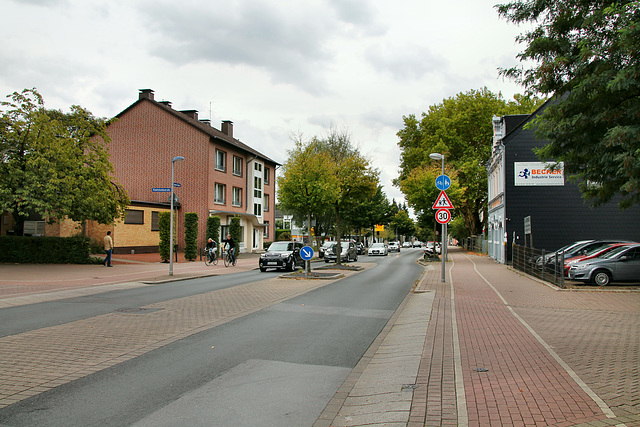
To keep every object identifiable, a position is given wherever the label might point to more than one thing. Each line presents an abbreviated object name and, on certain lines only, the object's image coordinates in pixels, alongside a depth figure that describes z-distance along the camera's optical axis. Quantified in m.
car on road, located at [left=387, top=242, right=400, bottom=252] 68.69
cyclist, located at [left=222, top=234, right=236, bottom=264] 29.61
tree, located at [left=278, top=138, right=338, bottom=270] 20.86
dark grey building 29.48
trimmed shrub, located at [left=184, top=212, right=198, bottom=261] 32.91
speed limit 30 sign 17.33
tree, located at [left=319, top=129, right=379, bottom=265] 26.92
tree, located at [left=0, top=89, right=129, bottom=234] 23.69
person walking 25.14
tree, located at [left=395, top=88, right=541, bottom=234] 44.78
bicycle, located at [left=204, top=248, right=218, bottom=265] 29.69
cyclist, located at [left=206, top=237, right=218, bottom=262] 29.69
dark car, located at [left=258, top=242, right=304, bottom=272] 24.94
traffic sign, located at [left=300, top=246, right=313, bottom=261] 19.17
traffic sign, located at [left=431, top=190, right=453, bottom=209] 17.73
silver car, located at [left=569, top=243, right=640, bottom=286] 16.73
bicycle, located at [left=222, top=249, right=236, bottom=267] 29.53
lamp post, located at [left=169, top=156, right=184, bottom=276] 20.88
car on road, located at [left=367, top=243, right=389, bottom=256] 51.56
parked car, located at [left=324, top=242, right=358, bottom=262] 35.31
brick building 39.84
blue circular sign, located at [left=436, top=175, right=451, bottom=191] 17.46
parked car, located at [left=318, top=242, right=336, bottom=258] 37.34
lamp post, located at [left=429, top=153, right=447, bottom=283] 17.42
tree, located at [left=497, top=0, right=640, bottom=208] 9.10
